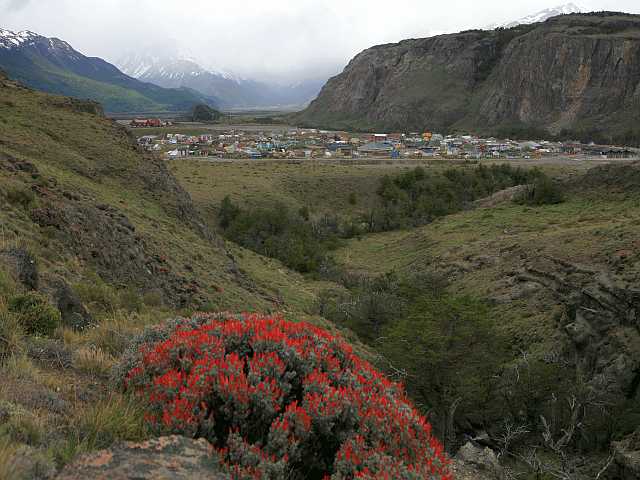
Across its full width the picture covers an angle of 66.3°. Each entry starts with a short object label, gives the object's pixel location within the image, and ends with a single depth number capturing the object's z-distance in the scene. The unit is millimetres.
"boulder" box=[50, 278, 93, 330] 7626
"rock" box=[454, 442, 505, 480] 7490
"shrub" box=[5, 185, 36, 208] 13370
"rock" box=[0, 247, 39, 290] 7836
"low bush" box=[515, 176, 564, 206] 44969
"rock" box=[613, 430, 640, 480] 10078
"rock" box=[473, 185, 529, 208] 48688
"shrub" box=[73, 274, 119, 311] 9908
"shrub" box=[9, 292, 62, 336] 6137
